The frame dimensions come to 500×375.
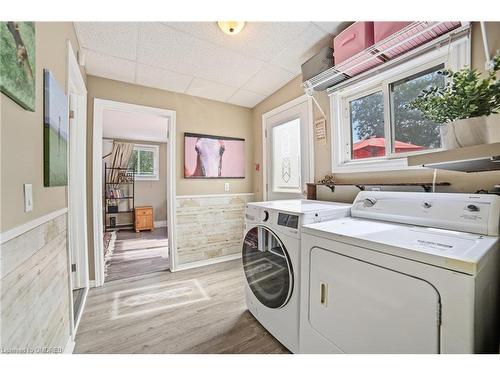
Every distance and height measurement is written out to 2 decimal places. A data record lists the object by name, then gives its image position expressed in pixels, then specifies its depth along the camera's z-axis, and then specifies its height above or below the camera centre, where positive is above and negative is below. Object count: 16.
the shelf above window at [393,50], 1.22 +0.93
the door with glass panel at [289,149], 2.32 +0.46
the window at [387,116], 1.44 +0.59
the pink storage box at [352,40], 1.50 +1.08
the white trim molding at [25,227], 0.70 -0.15
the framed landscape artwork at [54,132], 1.07 +0.32
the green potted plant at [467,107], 0.88 +0.34
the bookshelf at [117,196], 4.98 -0.17
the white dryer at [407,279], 0.65 -0.35
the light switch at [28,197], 0.86 -0.03
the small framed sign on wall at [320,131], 2.10 +0.56
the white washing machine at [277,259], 1.25 -0.50
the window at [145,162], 5.45 +0.70
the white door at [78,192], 2.08 -0.03
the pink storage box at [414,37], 1.21 +0.93
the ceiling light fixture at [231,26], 1.60 +1.24
